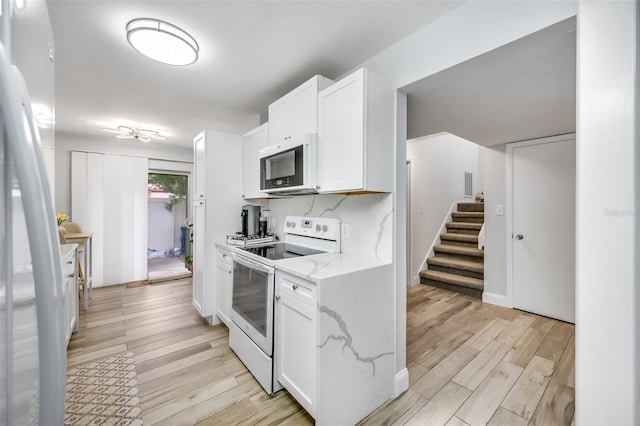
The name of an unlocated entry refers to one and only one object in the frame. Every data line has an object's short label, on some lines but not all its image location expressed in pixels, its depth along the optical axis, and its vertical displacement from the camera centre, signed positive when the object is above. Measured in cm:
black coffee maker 299 -7
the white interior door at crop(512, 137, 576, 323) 288 -17
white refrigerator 40 -10
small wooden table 310 -43
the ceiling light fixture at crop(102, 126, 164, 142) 363 +114
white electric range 176 -53
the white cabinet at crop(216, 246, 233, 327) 252 -70
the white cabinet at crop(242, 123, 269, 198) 262 +58
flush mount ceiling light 159 +108
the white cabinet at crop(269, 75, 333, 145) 190 +80
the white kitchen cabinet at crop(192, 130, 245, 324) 286 +11
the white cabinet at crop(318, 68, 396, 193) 157 +50
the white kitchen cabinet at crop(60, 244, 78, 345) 207 -65
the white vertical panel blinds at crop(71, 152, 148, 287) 413 +5
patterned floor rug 158 -121
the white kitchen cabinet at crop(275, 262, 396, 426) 142 -72
